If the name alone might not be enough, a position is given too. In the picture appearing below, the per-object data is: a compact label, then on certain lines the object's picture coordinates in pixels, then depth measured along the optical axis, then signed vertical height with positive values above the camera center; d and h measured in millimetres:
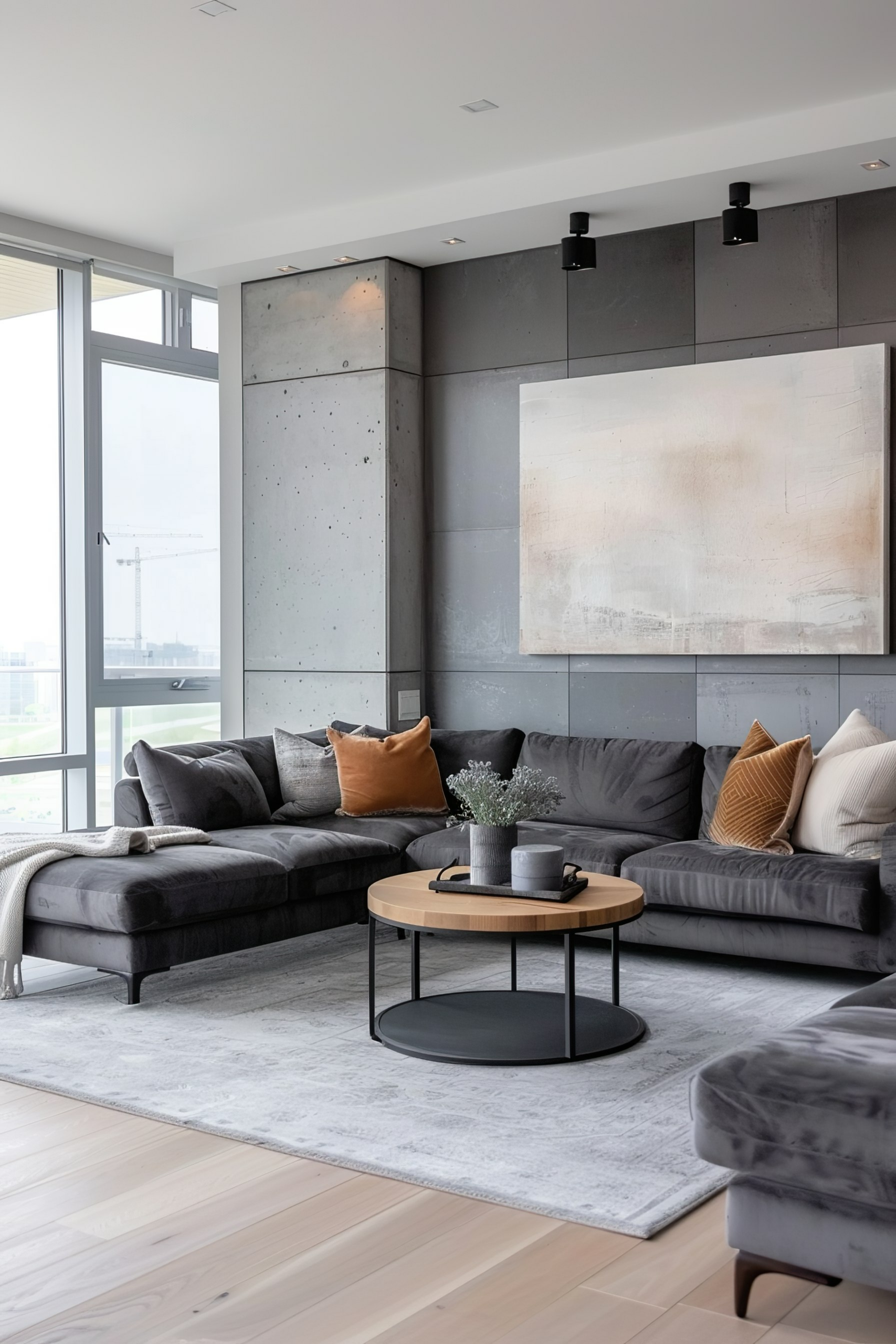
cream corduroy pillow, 4762 -580
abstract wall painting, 5406 +590
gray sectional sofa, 4332 -825
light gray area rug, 2918 -1161
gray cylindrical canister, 3861 -656
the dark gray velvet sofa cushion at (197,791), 5285 -593
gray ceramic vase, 4082 -655
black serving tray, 3811 -725
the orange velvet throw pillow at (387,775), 5820 -579
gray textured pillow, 5812 -595
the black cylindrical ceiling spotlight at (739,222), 5281 +1690
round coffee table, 3625 -1140
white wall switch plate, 6609 -302
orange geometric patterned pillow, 4949 -584
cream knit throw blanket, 4422 -722
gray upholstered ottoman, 2156 -848
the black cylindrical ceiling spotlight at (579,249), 5727 +1718
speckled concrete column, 6543 +758
